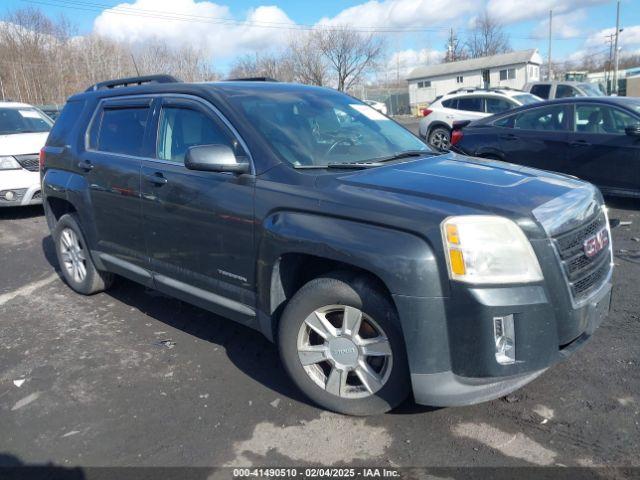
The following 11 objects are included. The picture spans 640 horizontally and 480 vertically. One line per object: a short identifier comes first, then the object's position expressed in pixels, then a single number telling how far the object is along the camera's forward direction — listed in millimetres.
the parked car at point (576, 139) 7250
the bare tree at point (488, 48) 75062
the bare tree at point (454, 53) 76312
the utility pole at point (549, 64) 50938
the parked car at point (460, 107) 14570
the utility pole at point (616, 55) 40156
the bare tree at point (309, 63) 49844
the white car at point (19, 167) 8383
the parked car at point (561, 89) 16547
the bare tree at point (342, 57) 50625
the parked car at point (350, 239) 2566
